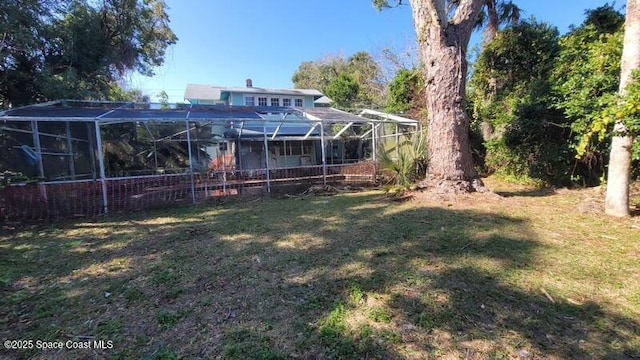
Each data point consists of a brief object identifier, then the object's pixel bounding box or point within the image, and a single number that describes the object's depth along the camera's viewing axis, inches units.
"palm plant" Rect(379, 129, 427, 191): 309.6
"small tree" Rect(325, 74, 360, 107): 936.9
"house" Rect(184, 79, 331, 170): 563.2
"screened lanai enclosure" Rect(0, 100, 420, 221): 271.9
